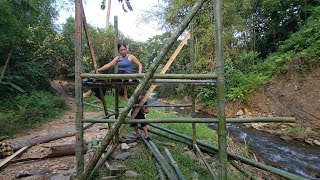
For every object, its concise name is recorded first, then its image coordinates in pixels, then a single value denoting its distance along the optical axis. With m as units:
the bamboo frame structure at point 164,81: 2.41
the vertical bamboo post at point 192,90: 4.39
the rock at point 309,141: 7.58
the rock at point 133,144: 5.05
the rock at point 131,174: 3.66
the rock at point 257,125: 9.61
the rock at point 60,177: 3.49
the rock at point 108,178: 3.51
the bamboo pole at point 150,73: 2.37
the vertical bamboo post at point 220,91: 2.44
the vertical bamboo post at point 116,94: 4.86
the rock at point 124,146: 4.80
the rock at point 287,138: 8.05
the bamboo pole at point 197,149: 3.91
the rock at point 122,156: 4.36
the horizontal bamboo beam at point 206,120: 2.54
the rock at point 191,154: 4.76
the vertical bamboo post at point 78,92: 2.77
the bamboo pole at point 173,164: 3.48
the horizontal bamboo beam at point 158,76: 2.48
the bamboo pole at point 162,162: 3.53
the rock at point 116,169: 3.69
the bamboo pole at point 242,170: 3.52
